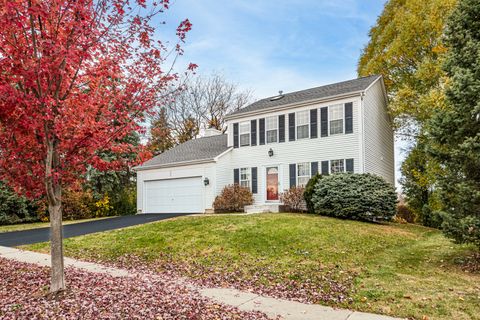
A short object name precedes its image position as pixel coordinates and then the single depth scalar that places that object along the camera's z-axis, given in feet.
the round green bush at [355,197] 45.60
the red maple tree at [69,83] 17.07
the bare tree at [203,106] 108.27
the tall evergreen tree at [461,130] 25.50
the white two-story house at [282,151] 52.21
